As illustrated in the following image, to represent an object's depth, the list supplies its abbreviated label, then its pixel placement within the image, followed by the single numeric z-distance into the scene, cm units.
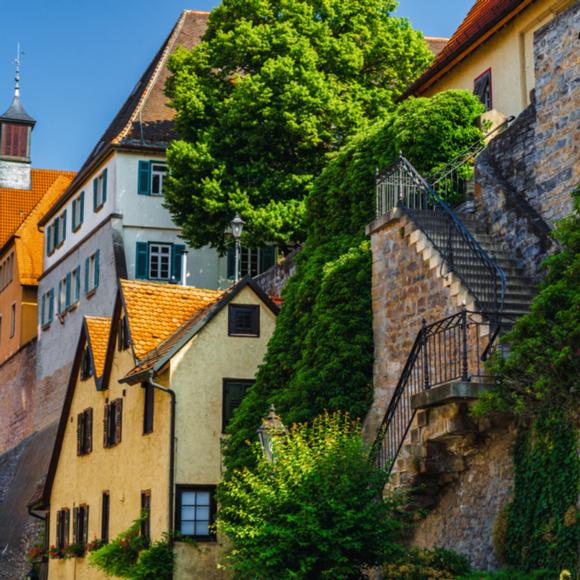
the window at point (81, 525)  3247
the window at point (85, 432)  3331
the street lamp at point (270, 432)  1906
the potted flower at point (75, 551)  3212
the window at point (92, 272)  4722
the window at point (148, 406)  2911
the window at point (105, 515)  3090
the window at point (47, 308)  5366
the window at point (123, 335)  3094
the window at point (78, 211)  5035
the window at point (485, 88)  3142
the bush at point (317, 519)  1661
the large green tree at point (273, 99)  3925
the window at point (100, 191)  4750
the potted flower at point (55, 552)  3403
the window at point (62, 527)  3431
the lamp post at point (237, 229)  3146
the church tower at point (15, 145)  7844
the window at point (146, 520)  2793
